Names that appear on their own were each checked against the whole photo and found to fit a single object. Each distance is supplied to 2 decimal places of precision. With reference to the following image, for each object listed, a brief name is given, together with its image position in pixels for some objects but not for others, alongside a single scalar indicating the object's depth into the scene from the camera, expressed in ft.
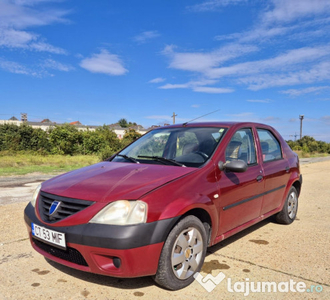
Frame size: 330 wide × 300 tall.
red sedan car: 7.78
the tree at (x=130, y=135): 235.30
